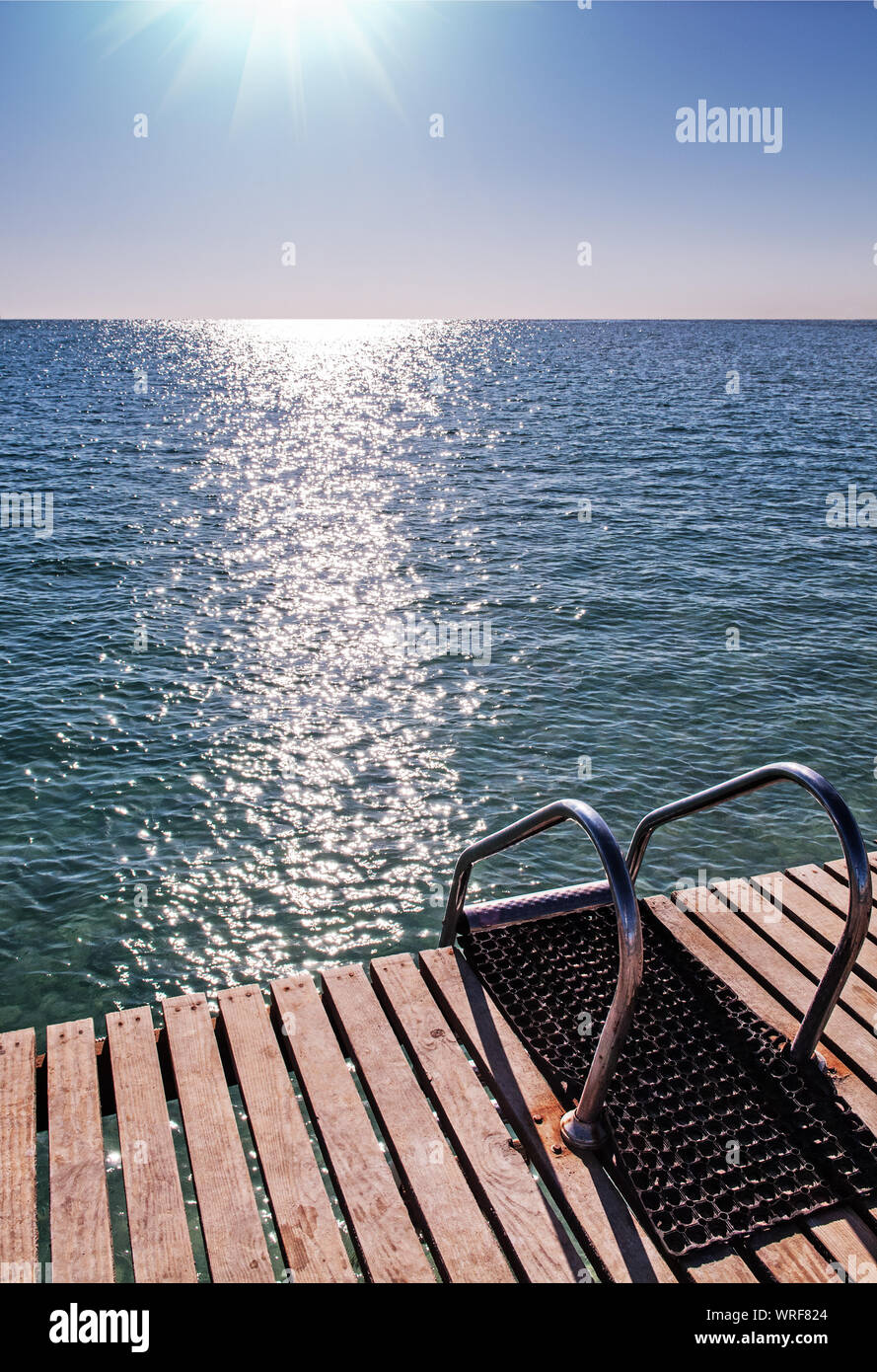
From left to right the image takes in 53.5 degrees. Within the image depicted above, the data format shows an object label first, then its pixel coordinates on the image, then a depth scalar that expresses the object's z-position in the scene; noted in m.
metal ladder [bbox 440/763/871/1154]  3.70
